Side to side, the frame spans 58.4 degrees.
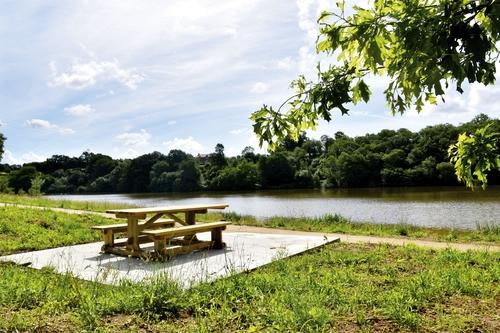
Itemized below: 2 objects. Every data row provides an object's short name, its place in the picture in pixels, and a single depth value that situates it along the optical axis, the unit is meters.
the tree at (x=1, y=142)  38.88
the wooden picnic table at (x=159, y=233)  7.12
